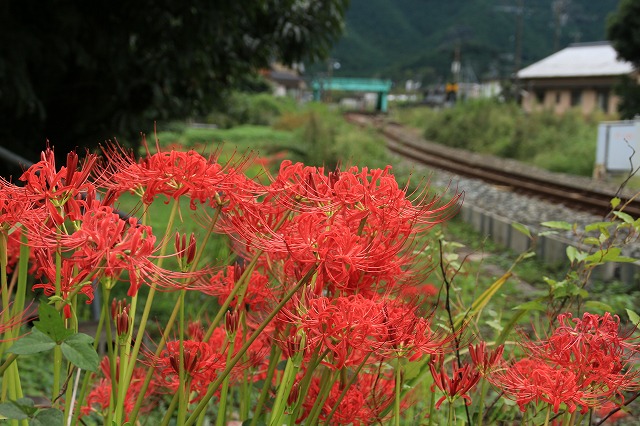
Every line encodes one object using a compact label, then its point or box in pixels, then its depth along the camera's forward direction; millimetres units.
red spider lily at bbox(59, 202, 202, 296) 1048
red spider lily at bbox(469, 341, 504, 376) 1369
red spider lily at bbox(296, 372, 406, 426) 1550
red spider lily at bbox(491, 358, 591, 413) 1277
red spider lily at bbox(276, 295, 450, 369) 1191
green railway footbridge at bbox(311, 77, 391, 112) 66812
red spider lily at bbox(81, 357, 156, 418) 1734
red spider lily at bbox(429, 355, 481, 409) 1291
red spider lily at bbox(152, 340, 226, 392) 1355
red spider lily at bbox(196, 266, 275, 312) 1609
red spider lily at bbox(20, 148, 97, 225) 1143
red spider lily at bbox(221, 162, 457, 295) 1153
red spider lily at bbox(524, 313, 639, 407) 1304
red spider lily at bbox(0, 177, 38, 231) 1188
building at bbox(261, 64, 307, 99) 86188
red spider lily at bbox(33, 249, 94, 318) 1222
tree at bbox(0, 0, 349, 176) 5516
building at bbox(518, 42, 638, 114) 39281
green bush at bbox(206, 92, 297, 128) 37112
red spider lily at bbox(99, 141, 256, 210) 1270
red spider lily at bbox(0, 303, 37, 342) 1279
